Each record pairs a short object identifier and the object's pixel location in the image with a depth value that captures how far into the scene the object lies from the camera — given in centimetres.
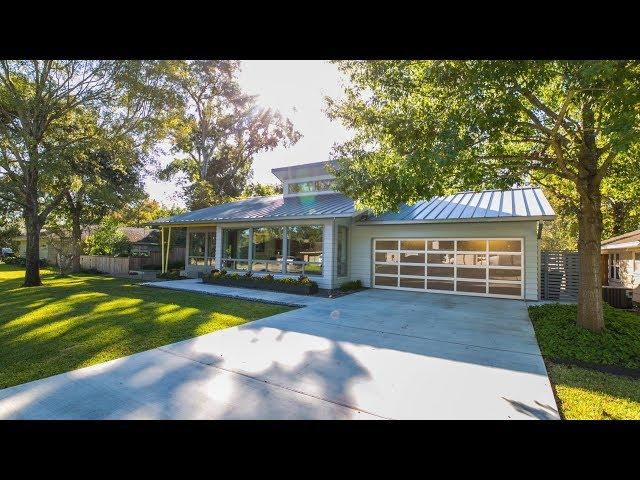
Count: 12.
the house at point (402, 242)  1113
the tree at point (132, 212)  2086
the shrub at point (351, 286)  1258
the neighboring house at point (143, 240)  2283
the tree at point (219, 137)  2612
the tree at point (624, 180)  736
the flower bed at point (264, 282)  1191
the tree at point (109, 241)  2147
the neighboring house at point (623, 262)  1310
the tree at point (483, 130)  506
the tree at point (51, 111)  1285
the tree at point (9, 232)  3141
